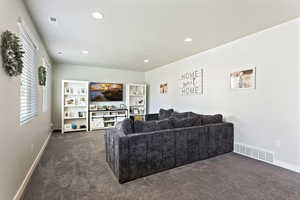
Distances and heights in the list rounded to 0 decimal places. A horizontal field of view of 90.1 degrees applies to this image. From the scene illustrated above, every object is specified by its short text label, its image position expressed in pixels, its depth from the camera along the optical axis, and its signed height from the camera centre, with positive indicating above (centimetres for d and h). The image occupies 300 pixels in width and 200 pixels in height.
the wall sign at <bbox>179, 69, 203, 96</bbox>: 455 +55
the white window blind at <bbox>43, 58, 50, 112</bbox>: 401 +3
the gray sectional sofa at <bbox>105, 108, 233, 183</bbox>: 232 -80
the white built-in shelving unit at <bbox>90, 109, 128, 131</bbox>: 608 -77
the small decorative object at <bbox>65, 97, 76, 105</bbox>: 575 -7
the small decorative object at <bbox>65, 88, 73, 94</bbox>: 576 +34
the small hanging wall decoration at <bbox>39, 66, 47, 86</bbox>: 330 +54
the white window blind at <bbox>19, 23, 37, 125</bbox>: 229 +30
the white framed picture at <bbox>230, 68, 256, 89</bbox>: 325 +49
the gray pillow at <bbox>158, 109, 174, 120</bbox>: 495 -46
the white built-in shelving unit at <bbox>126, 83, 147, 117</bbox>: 709 +3
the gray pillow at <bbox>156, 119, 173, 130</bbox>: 282 -46
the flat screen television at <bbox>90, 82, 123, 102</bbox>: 633 +34
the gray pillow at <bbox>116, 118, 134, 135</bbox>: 252 -46
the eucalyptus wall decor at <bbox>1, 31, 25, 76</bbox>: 151 +49
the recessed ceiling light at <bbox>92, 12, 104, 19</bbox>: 242 +139
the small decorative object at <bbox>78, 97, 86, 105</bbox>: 598 -7
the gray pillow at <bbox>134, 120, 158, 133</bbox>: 265 -49
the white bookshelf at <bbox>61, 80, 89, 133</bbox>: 570 -23
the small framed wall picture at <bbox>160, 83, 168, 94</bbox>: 611 +49
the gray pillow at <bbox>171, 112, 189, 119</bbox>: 414 -43
